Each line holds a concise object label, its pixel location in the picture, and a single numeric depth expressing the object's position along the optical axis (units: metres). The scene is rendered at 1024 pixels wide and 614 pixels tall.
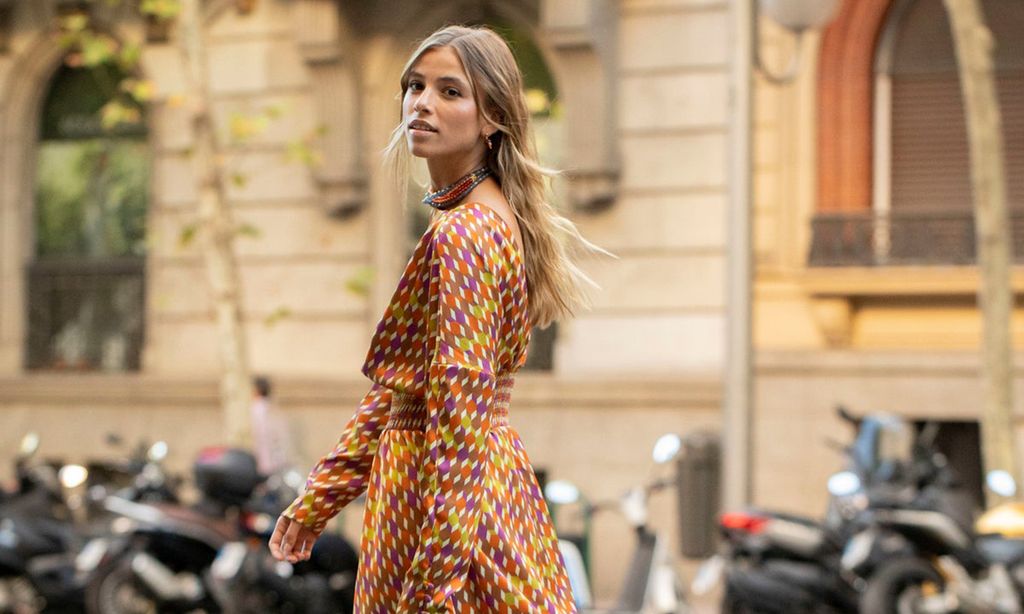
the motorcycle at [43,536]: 11.16
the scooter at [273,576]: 10.64
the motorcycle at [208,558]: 10.68
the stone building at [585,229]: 14.54
